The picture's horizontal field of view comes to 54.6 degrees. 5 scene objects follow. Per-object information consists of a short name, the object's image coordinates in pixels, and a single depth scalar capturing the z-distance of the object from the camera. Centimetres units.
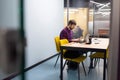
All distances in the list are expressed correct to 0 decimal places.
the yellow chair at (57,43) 232
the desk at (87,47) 184
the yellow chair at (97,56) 223
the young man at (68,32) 242
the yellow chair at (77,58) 204
